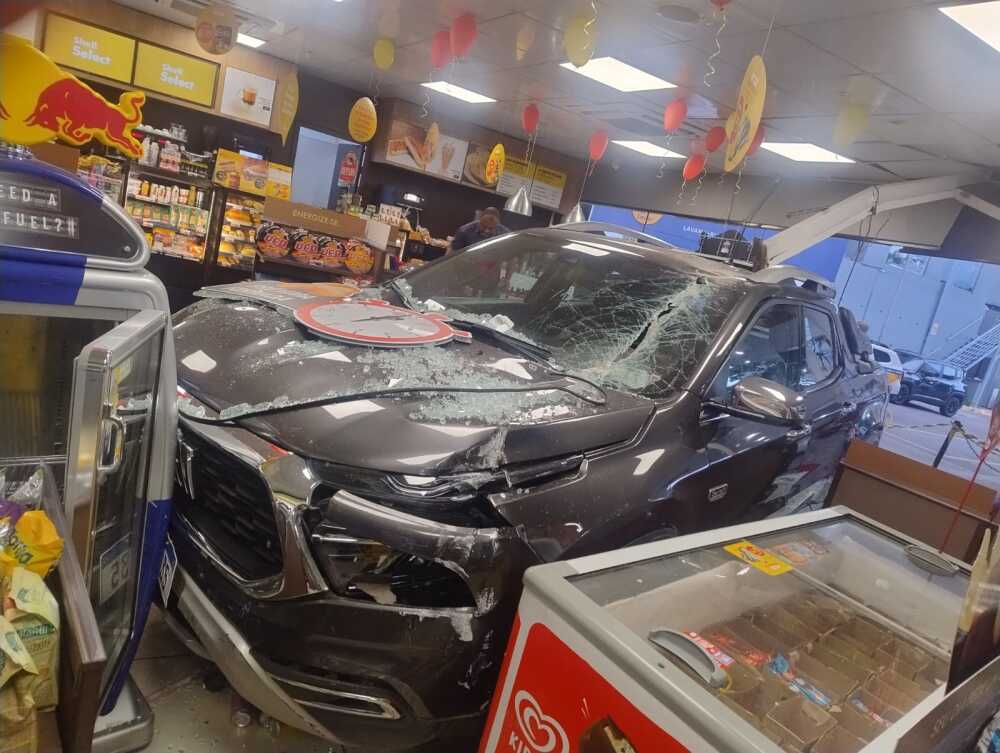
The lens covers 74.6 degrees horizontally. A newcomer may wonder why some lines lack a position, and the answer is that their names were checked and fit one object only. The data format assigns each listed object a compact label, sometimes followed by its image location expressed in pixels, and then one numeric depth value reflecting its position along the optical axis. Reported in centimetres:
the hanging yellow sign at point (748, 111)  364
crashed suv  151
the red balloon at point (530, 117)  697
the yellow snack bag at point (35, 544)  112
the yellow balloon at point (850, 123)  491
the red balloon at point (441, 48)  533
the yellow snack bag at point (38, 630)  99
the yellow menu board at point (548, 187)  1116
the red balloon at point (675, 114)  534
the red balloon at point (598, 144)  763
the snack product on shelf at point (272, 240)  633
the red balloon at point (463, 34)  493
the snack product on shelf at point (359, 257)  663
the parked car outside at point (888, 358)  917
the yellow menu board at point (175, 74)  742
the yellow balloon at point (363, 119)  684
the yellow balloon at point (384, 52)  584
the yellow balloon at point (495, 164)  804
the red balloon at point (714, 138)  598
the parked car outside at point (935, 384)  874
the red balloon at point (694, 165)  691
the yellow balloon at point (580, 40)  401
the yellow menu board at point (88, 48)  693
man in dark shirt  649
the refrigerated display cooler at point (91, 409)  116
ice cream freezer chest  101
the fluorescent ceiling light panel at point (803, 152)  693
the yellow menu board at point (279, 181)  752
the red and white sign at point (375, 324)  202
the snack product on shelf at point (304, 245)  641
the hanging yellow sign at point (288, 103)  698
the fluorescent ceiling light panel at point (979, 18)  338
